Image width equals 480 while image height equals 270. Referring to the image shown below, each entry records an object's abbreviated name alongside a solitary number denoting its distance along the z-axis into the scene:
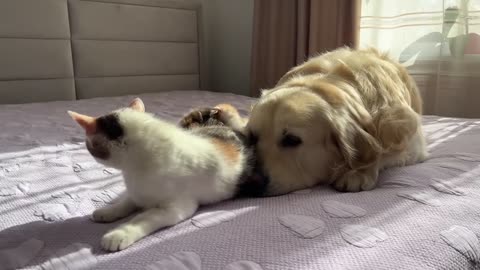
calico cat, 0.68
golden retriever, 1.02
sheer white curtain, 2.37
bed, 0.61
